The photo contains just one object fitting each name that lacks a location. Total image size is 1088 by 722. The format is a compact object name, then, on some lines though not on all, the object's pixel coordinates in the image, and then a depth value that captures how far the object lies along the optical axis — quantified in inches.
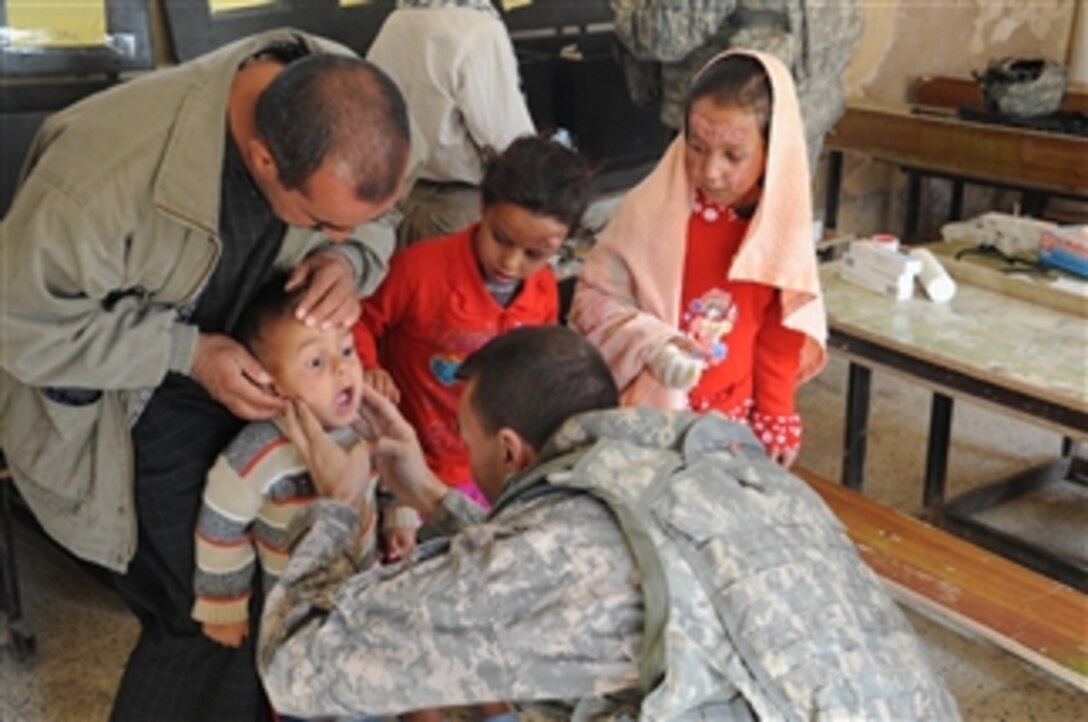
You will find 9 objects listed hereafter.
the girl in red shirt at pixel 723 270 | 90.9
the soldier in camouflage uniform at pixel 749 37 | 156.6
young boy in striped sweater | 75.7
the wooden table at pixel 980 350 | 108.1
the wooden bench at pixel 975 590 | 95.6
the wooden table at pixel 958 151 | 207.0
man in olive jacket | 65.1
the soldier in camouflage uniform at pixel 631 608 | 55.9
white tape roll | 129.6
